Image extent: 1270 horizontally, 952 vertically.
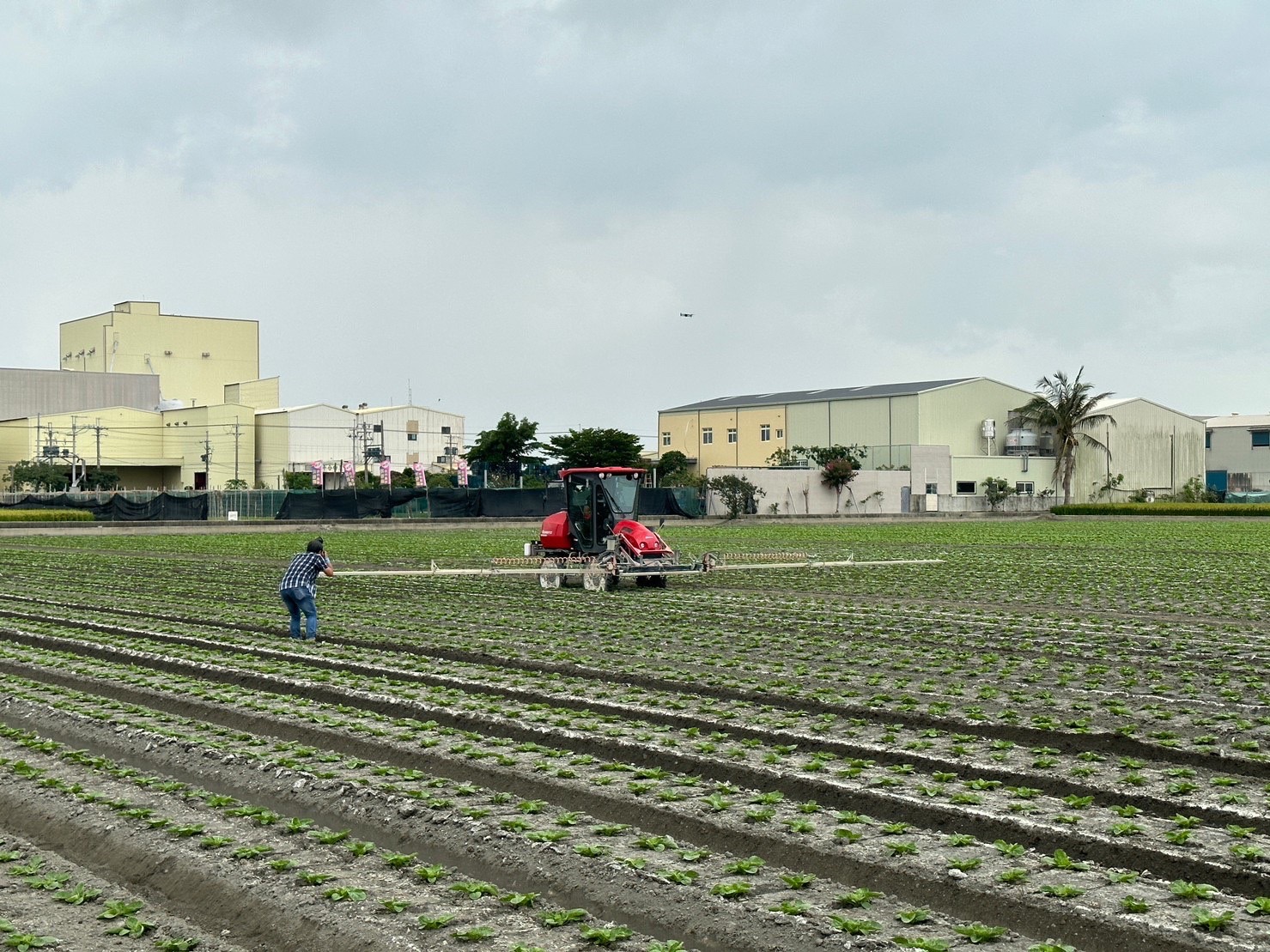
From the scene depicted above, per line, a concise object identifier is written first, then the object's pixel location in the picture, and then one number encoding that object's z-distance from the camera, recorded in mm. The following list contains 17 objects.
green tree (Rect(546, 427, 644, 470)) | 92062
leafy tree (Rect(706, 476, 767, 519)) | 71438
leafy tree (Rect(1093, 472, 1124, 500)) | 85312
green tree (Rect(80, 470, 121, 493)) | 103625
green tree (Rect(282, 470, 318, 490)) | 105250
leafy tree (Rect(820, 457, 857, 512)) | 75875
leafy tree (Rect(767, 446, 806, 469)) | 83938
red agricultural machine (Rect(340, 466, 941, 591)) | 24984
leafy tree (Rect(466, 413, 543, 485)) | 93750
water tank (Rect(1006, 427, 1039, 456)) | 85125
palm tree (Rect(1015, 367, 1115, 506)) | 83562
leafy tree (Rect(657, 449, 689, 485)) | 91375
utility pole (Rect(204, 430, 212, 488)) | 105344
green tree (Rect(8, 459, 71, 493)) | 101688
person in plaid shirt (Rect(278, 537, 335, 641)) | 17141
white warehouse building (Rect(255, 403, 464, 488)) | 111812
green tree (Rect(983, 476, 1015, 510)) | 79350
